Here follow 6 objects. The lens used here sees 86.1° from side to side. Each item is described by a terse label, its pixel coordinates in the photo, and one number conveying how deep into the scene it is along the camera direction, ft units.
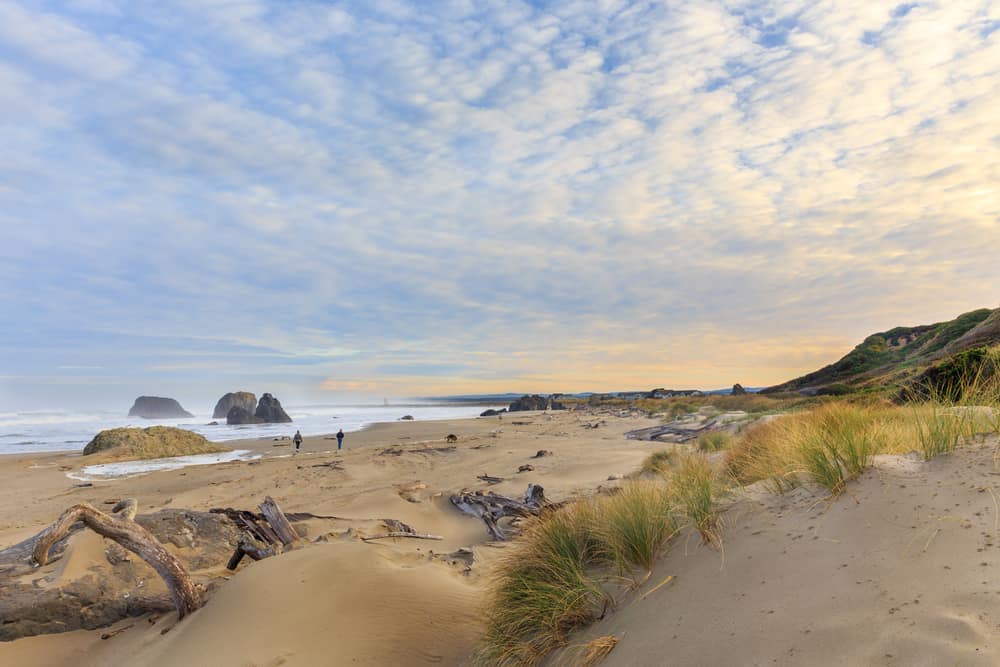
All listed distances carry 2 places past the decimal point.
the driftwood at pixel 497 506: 29.52
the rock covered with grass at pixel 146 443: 82.99
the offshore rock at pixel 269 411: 178.50
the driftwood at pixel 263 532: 21.09
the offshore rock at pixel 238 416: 174.70
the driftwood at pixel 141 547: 15.96
